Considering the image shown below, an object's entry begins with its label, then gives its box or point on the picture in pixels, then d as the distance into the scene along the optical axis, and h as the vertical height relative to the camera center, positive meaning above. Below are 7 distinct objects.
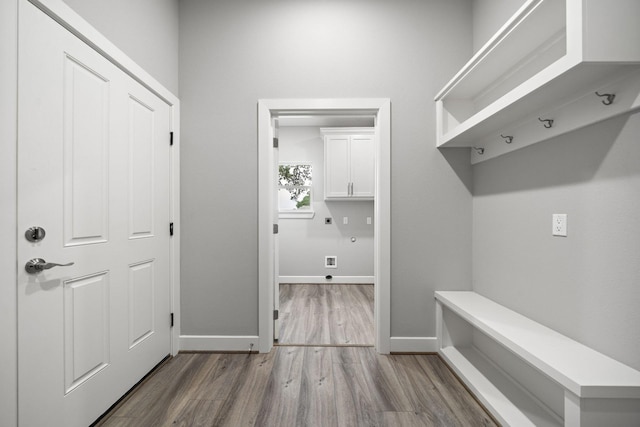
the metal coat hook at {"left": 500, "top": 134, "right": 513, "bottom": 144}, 1.87 +0.46
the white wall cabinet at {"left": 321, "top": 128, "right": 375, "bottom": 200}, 4.90 +0.80
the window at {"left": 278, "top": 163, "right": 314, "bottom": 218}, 5.12 +0.42
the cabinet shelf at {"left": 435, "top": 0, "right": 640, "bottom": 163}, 1.07 +0.56
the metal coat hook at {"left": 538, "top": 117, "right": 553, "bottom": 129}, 1.55 +0.46
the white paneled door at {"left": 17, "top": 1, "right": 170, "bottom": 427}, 1.25 -0.07
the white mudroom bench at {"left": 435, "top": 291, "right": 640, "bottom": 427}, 1.11 -0.70
